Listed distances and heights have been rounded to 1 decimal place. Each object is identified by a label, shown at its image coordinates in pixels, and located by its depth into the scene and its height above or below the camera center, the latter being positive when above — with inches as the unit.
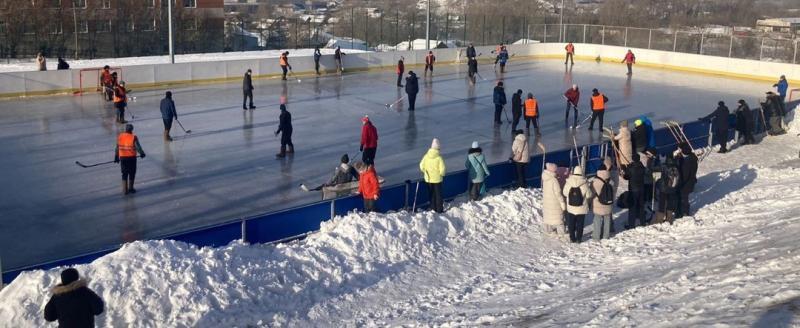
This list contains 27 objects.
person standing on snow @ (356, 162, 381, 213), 493.0 -88.9
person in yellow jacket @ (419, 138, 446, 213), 521.7 -83.5
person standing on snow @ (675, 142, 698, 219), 531.8 -83.5
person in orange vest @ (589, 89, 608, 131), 840.4 -65.2
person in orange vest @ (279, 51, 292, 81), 1238.3 -41.7
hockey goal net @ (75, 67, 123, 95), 1098.1 -65.0
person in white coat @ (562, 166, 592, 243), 483.5 -90.4
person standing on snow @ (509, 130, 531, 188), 590.9 -83.2
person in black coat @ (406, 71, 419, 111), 962.7 -58.4
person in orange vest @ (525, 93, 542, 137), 817.2 -70.1
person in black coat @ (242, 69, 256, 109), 949.2 -59.7
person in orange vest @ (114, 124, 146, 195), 578.9 -83.8
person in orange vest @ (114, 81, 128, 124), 861.8 -71.2
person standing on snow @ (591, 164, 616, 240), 490.6 -93.3
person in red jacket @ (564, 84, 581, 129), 882.8 -60.3
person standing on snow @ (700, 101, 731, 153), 767.7 -75.3
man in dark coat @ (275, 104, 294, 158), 709.9 -80.0
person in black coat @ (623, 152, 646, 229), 516.1 -91.4
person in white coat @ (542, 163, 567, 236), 487.5 -96.3
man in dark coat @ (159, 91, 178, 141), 769.6 -71.7
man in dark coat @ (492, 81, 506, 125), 869.8 -60.7
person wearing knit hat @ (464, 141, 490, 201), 549.6 -86.6
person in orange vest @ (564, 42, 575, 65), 1503.4 -19.9
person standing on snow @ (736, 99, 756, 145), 812.8 -76.8
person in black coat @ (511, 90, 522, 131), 820.6 -68.5
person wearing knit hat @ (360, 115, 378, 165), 657.6 -82.7
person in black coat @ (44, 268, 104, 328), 295.4 -96.5
